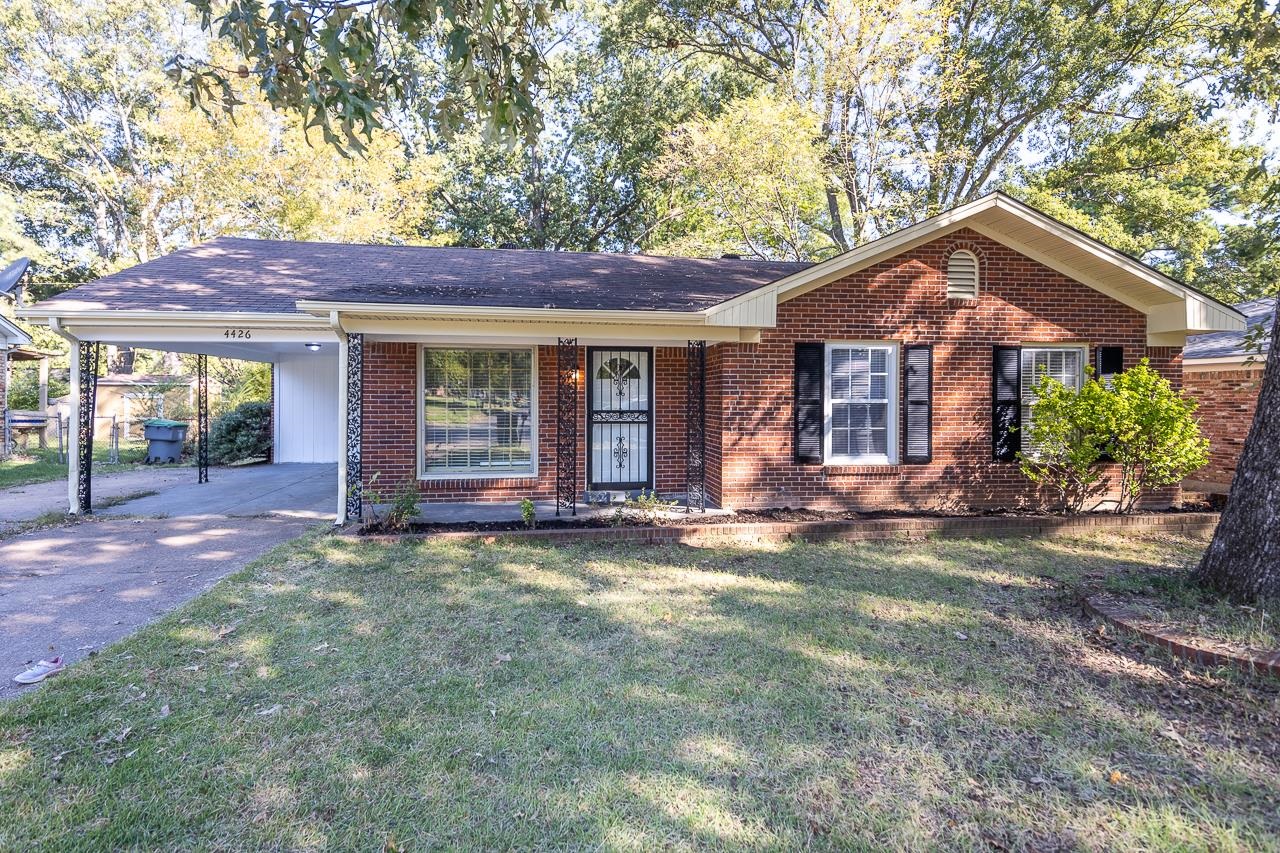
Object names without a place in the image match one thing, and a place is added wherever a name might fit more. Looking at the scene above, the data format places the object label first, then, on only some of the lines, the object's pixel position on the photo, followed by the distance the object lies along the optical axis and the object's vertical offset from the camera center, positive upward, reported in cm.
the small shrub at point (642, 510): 779 -109
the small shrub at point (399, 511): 737 -103
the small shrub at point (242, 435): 1405 -29
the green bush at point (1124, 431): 778 -8
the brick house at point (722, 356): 794 +92
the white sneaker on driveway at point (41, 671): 379 -150
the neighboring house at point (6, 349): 1500 +175
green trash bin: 1409 -38
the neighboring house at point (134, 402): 1956 +60
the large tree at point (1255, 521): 451 -68
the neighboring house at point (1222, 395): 1045 +51
